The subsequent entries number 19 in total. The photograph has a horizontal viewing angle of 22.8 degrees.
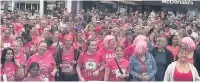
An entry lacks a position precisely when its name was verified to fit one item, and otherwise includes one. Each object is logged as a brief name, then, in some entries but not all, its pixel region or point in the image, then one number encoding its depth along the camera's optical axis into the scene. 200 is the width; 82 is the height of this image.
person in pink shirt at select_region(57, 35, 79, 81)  8.67
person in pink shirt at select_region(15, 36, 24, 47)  9.17
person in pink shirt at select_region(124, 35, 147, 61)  9.16
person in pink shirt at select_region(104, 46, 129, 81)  8.13
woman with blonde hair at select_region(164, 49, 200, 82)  7.07
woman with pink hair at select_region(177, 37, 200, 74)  7.62
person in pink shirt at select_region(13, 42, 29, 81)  8.26
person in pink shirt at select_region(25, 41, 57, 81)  7.96
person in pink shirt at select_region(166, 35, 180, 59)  9.32
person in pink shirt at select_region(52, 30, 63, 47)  9.80
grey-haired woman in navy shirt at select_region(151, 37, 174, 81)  8.60
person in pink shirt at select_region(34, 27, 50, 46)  10.23
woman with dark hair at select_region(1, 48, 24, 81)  7.77
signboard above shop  26.84
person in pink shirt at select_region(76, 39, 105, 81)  8.39
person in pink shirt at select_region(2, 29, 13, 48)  9.94
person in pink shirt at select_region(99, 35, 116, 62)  8.91
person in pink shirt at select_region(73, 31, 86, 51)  10.03
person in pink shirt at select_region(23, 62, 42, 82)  7.61
